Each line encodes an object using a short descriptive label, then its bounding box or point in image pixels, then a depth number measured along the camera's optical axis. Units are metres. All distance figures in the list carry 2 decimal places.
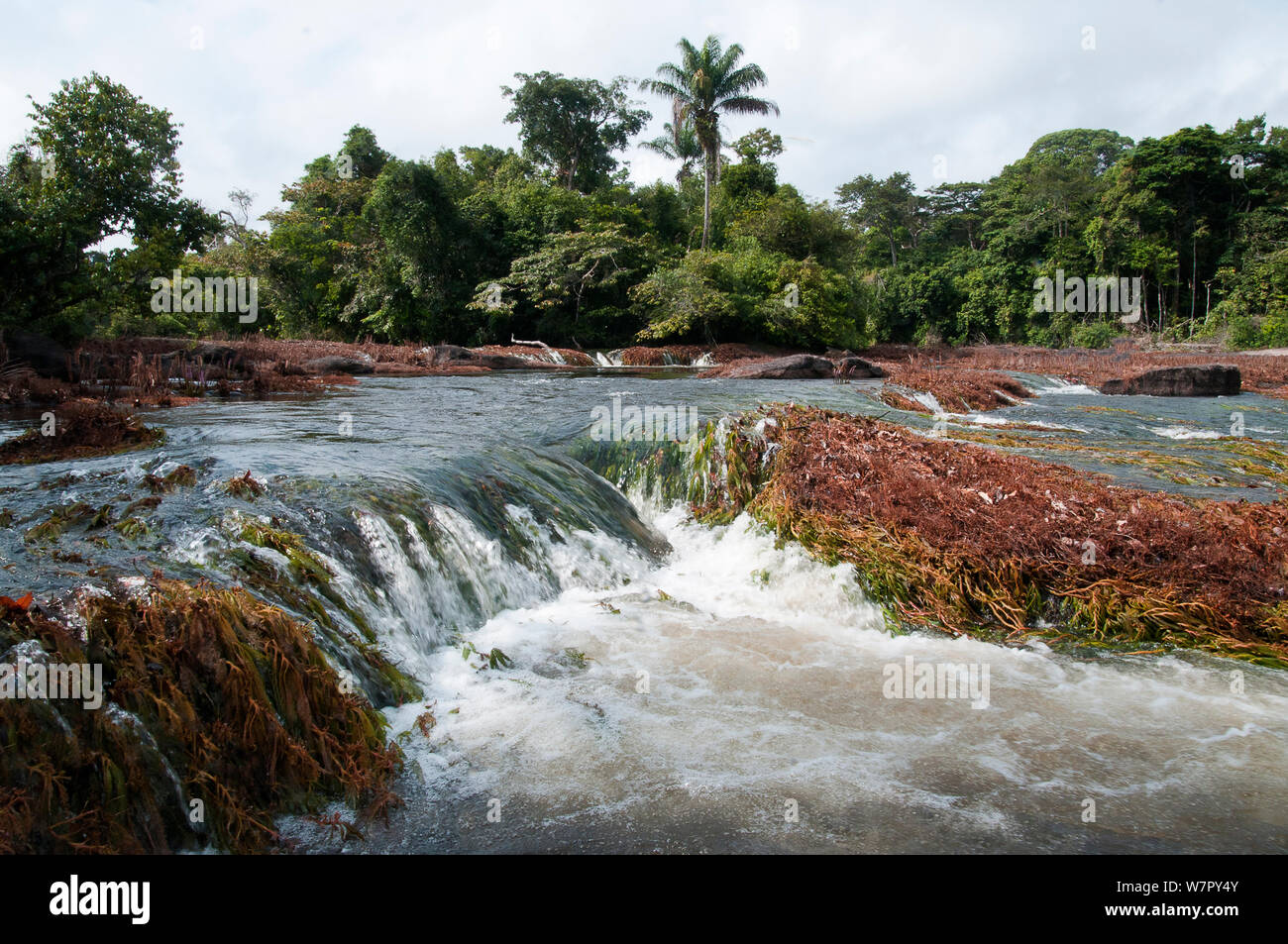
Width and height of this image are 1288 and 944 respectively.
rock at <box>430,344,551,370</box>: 23.38
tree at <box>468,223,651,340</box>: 31.47
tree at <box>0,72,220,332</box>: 13.68
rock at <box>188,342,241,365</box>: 16.00
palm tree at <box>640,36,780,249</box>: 35.75
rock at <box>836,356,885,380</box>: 20.91
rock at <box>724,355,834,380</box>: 19.84
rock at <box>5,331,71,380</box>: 12.27
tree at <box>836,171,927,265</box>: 61.78
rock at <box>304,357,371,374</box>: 18.74
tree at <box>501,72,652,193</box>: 42.09
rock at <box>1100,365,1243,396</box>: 19.52
